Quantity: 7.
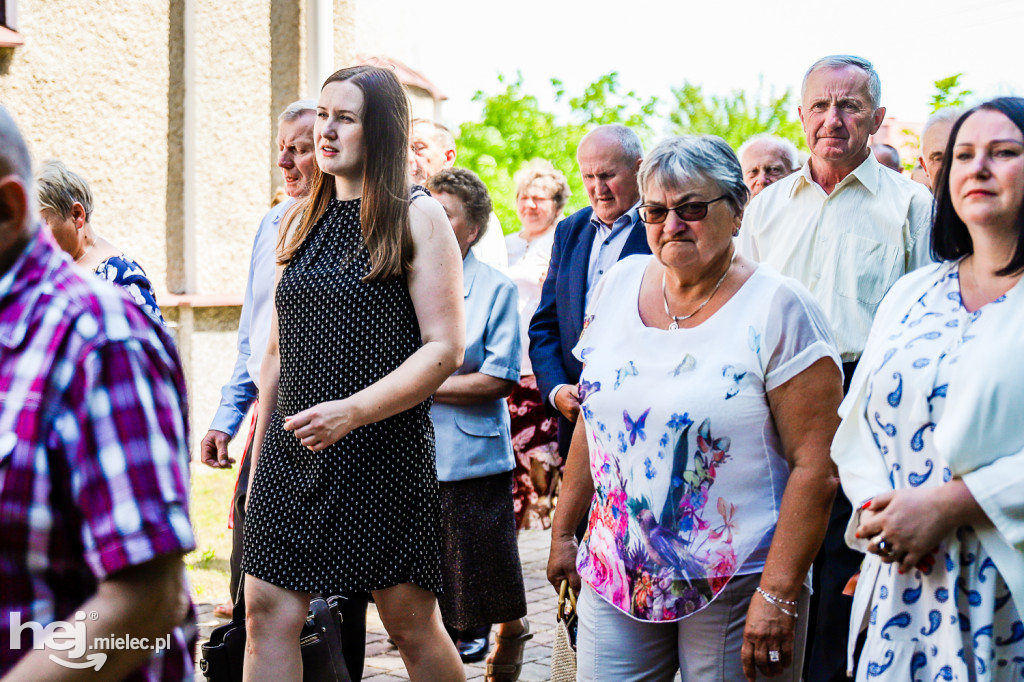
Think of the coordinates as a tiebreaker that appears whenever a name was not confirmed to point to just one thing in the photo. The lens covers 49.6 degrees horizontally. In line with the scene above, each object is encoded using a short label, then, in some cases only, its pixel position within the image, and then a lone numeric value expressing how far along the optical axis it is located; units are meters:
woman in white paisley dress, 2.44
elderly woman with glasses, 2.76
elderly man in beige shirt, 4.16
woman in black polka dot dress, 3.20
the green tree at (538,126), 22.12
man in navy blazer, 4.77
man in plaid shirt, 1.52
